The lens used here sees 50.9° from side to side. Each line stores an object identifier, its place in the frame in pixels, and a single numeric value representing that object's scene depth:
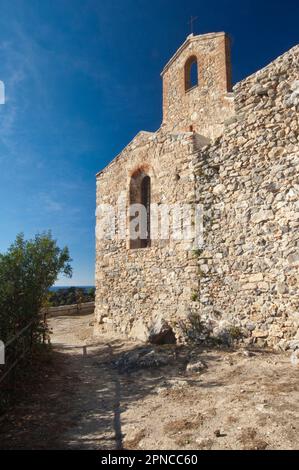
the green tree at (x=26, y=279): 5.62
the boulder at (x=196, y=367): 5.42
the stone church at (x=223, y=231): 5.87
